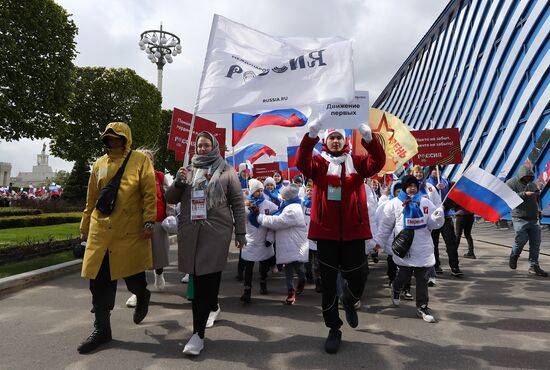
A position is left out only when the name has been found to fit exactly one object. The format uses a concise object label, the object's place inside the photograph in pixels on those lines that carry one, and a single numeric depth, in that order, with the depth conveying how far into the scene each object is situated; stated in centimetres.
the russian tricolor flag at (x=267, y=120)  791
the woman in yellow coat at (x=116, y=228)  354
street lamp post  2903
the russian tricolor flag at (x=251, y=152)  1323
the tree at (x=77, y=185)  2673
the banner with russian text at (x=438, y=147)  794
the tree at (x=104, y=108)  2481
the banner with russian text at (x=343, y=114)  502
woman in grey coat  348
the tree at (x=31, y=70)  809
